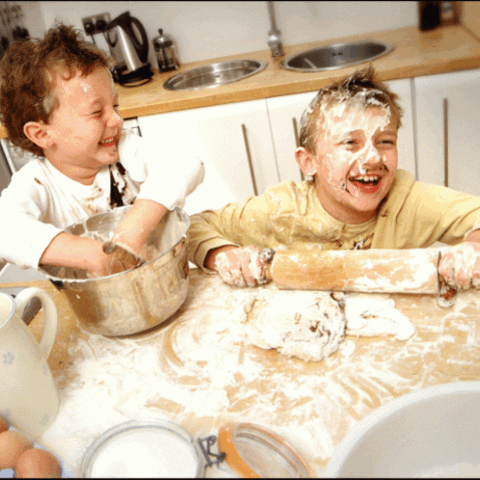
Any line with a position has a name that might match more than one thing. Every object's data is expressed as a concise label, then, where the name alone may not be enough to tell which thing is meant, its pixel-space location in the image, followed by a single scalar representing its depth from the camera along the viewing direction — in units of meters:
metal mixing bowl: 0.58
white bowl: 0.40
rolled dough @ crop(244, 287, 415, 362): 0.57
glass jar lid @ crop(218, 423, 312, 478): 0.38
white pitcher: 0.47
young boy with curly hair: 0.66
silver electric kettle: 1.86
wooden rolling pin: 0.63
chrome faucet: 1.83
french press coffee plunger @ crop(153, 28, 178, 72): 1.93
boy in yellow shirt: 0.82
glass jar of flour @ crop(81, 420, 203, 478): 0.32
